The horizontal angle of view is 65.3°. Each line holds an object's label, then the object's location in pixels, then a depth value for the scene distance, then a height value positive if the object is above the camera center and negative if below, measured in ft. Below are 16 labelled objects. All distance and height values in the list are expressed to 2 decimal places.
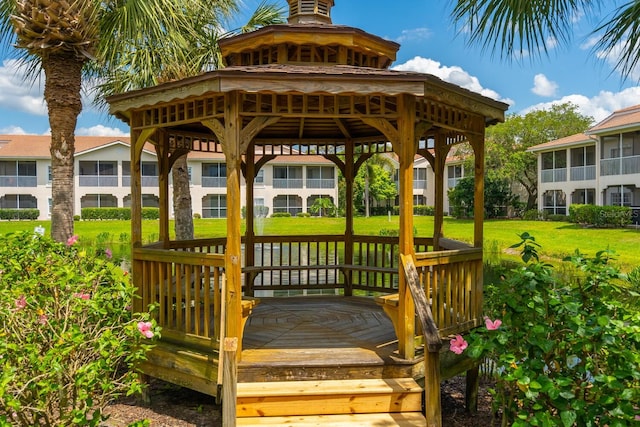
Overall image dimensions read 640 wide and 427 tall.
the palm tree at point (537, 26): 18.47 +6.90
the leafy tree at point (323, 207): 147.84 +0.06
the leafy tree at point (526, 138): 126.21 +18.41
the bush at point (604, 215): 85.30 -1.86
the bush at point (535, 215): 113.01 -2.22
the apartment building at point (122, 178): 135.64 +8.61
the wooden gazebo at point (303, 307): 15.89 -1.90
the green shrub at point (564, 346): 11.57 -3.51
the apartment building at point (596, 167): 93.76 +7.87
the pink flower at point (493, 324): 12.85 -3.06
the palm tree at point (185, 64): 36.89 +11.13
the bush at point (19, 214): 129.49 -1.03
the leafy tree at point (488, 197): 122.51 +2.28
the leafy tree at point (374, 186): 154.41 +6.59
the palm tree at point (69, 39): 26.25 +9.27
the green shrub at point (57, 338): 12.25 -3.46
